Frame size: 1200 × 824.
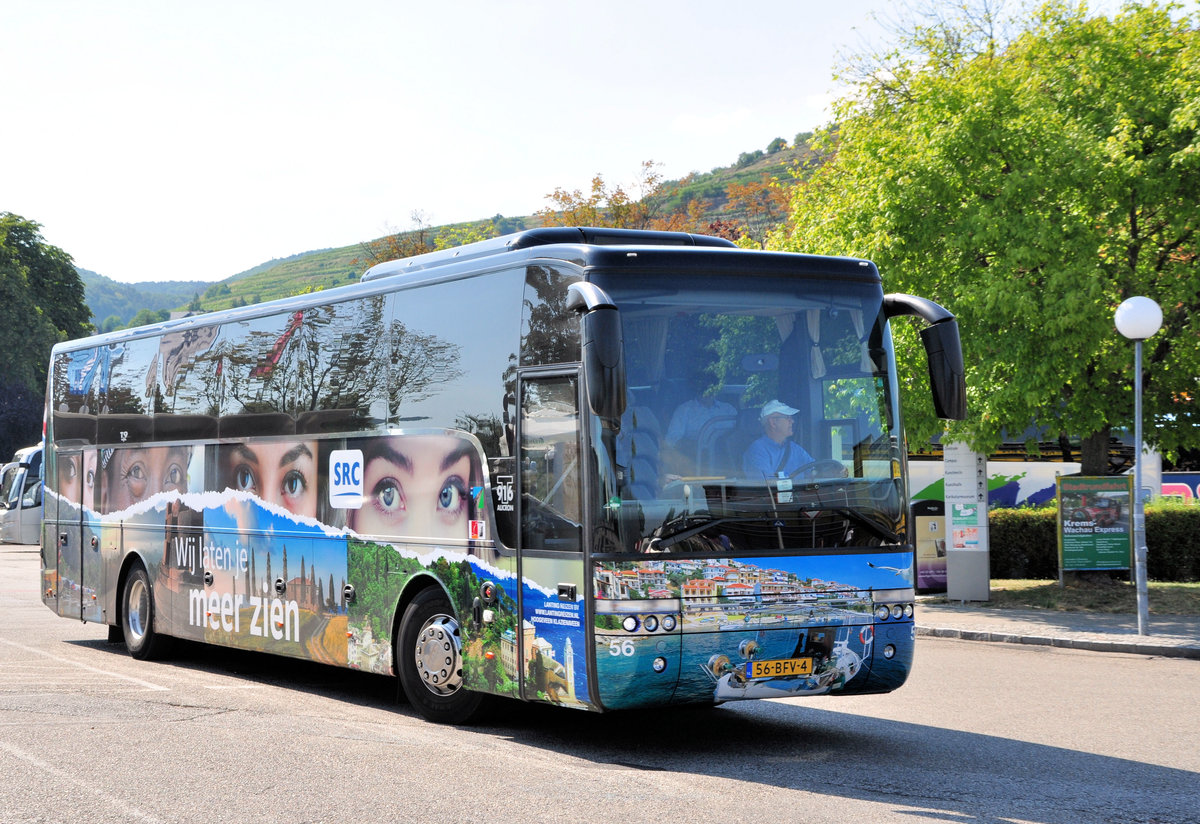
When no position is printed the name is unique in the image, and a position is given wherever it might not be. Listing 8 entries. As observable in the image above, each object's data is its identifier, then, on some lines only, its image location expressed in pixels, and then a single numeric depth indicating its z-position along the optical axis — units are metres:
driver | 8.50
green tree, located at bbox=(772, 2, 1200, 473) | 18.83
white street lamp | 15.84
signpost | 19.89
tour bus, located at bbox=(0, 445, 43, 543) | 41.84
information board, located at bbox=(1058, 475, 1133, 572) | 19.50
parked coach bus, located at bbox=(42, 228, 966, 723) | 8.28
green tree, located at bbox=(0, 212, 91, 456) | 67.94
